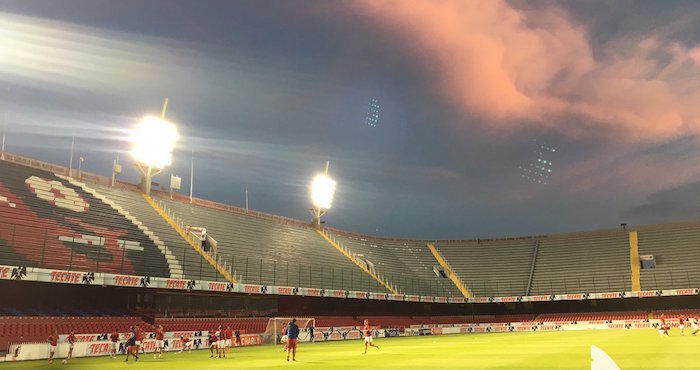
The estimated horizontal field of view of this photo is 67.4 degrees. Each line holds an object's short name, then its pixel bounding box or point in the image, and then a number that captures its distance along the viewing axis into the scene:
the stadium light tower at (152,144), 53.41
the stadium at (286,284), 29.78
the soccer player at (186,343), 36.66
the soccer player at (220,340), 30.26
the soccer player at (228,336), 33.01
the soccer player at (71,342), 29.99
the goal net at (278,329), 45.37
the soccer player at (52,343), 28.81
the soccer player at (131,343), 28.50
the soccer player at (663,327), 36.44
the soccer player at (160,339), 31.62
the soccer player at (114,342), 31.69
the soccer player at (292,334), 25.52
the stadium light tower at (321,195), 73.56
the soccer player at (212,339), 31.98
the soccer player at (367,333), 30.47
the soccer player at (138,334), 29.70
